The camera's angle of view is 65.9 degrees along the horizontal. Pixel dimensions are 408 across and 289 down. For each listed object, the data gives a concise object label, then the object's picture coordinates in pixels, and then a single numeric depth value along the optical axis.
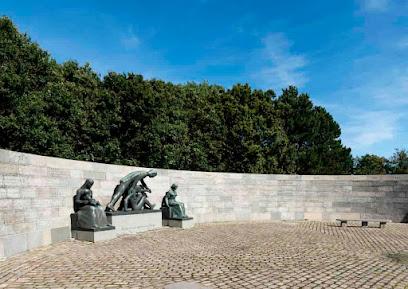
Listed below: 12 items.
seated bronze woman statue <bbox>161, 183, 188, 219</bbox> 13.21
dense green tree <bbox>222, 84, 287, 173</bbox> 26.75
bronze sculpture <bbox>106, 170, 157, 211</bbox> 11.60
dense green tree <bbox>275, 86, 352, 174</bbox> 29.94
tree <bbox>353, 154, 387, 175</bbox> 45.03
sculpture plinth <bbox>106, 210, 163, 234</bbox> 10.93
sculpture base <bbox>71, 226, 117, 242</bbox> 9.41
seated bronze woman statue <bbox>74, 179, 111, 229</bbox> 9.63
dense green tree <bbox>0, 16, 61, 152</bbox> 18.50
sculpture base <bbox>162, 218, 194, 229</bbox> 12.94
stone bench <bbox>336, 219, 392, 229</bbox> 13.72
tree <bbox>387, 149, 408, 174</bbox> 39.84
